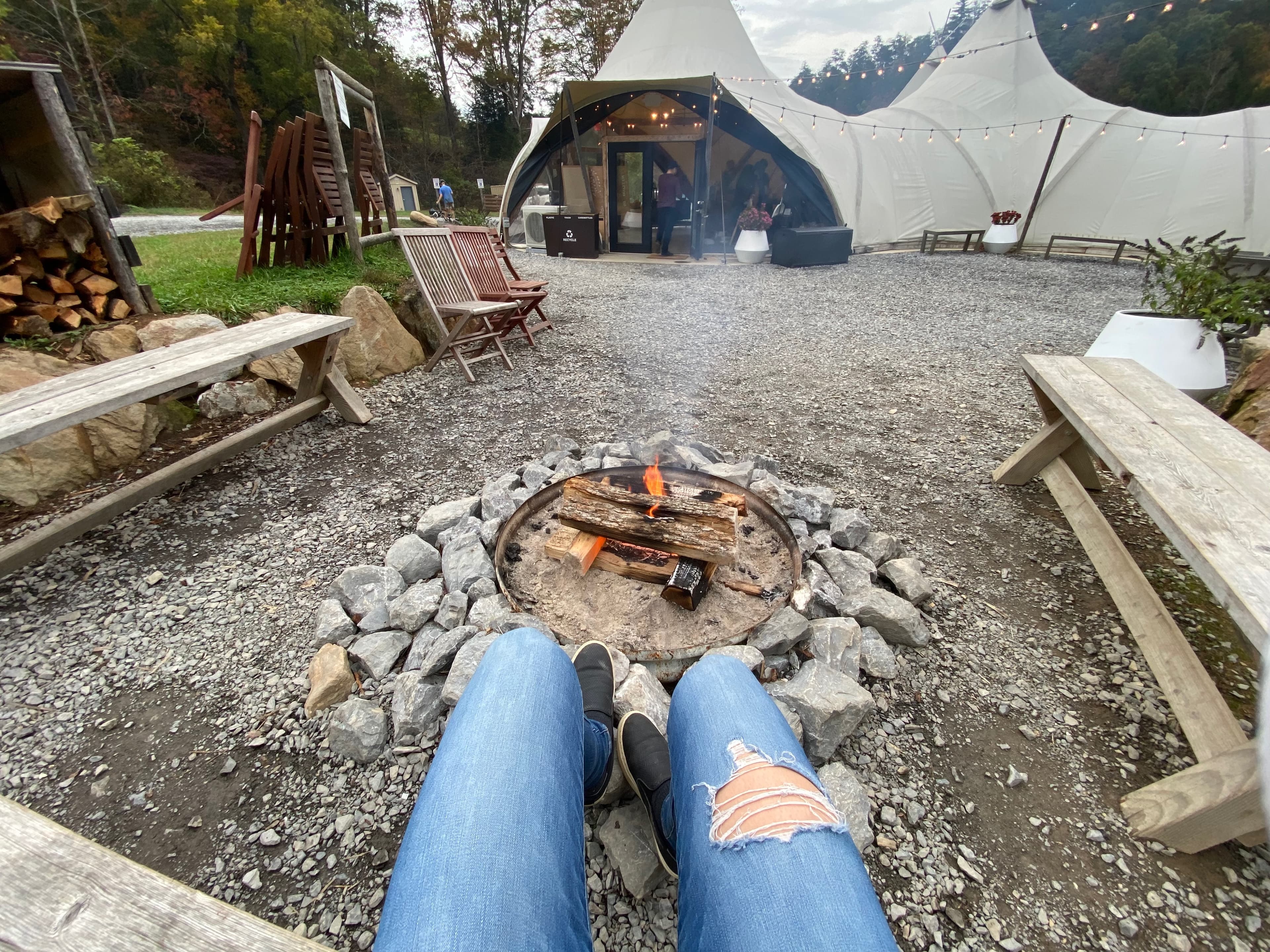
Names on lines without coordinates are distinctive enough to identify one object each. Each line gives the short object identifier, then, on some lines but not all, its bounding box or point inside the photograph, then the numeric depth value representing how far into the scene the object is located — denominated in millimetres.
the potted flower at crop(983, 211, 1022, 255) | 11617
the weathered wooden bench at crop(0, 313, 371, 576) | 2082
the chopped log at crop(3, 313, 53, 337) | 3104
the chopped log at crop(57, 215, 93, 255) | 3334
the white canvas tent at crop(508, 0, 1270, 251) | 10109
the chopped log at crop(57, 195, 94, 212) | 3268
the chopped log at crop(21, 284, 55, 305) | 3184
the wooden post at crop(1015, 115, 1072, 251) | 10836
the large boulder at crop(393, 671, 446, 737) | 1669
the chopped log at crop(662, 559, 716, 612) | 1943
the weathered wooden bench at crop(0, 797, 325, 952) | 697
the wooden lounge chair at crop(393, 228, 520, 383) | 4598
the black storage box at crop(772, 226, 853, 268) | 9641
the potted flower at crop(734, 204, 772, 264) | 10461
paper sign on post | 5289
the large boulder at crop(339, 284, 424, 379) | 4418
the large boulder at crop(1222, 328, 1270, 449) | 2885
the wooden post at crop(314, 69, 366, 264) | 5191
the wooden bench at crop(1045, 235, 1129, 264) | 10292
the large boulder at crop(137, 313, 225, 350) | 3398
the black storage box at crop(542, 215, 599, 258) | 10789
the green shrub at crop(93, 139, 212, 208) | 14883
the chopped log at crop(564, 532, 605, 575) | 2066
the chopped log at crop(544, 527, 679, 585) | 2066
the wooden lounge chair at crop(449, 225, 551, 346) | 5262
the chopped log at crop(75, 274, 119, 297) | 3414
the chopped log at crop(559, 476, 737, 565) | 1979
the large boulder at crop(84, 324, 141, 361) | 3266
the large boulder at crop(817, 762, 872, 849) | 1442
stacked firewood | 3100
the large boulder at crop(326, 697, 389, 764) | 1629
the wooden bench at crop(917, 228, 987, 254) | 11367
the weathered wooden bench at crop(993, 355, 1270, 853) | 1312
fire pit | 1941
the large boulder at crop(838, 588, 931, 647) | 2014
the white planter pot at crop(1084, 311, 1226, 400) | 3643
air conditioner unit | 12383
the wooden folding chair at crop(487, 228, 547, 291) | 5691
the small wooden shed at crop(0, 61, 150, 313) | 3227
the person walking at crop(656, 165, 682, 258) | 10695
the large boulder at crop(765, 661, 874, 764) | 1637
